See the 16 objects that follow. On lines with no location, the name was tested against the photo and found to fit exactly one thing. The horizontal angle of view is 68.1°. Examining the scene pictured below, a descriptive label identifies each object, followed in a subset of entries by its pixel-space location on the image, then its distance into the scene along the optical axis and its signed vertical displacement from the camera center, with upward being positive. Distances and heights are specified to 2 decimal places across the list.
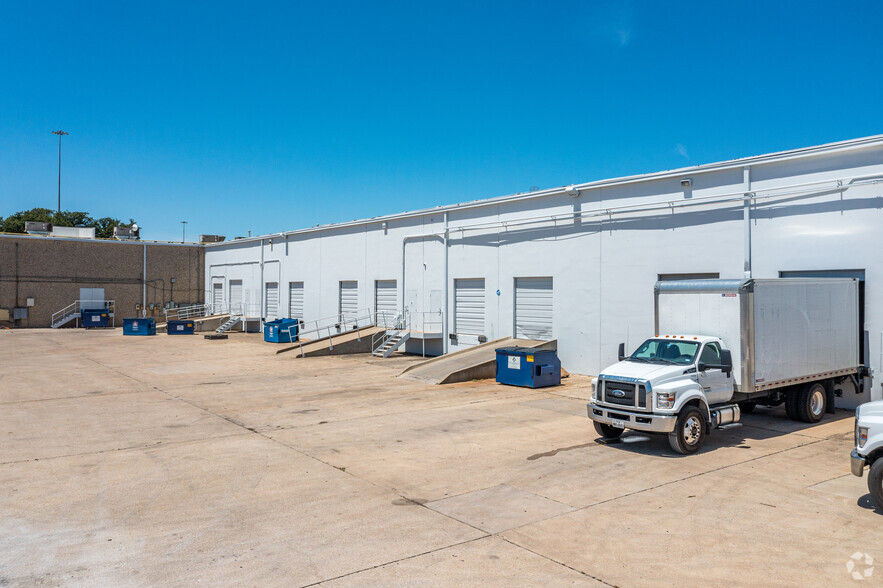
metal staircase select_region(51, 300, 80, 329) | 42.25 -1.23
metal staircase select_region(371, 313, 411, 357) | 26.38 -1.74
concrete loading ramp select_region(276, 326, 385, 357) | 26.33 -1.99
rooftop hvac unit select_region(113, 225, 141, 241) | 47.03 +4.64
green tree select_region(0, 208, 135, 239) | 76.19 +9.53
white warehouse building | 15.12 +1.50
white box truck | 10.45 -1.12
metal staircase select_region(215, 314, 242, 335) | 39.94 -1.68
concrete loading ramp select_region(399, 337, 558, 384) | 19.34 -2.14
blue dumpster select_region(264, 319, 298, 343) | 32.91 -1.74
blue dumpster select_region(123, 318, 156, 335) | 37.28 -1.70
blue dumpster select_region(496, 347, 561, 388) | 18.25 -1.99
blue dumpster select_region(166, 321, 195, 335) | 38.47 -1.81
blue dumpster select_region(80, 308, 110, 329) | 41.94 -1.41
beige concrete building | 41.22 +1.51
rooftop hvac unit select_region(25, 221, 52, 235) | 43.84 +4.63
